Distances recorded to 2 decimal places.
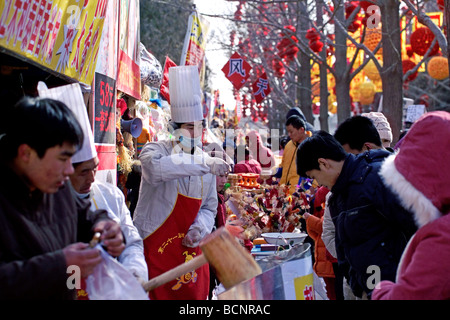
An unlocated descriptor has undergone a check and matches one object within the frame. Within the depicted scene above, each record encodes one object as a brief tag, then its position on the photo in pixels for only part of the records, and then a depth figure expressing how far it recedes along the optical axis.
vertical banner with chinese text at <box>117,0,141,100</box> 6.46
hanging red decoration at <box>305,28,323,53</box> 11.91
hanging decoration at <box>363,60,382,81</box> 15.91
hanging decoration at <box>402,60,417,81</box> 15.52
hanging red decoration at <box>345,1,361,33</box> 11.84
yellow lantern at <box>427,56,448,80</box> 14.80
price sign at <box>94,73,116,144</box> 5.12
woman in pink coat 2.33
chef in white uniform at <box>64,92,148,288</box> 2.89
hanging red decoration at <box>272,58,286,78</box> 19.25
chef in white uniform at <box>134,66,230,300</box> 4.56
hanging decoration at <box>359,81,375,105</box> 18.38
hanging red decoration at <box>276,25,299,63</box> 14.89
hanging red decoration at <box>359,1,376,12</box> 10.08
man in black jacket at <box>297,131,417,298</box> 3.21
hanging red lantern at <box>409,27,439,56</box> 11.90
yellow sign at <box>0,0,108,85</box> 3.08
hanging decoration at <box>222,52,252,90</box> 15.82
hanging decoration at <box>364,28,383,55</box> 12.85
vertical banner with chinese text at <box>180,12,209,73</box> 8.80
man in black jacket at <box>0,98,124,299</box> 2.06
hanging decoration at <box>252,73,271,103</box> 17.77
